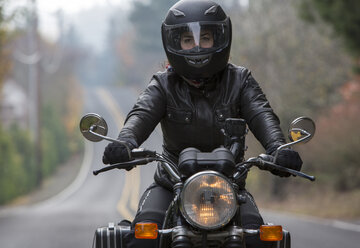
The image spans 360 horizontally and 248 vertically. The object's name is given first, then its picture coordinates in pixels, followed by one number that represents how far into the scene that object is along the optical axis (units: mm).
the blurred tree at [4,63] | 32688
